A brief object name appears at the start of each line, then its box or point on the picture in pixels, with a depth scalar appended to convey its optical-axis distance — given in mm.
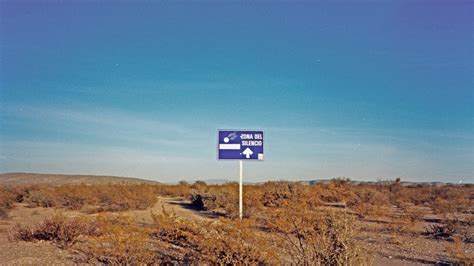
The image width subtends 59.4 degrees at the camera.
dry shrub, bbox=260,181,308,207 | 23836
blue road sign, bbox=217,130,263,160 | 15805
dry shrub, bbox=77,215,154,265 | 7402
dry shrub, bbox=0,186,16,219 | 18031
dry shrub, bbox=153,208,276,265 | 6648
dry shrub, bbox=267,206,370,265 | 5832
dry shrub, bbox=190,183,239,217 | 21936
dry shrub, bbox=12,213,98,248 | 10320
